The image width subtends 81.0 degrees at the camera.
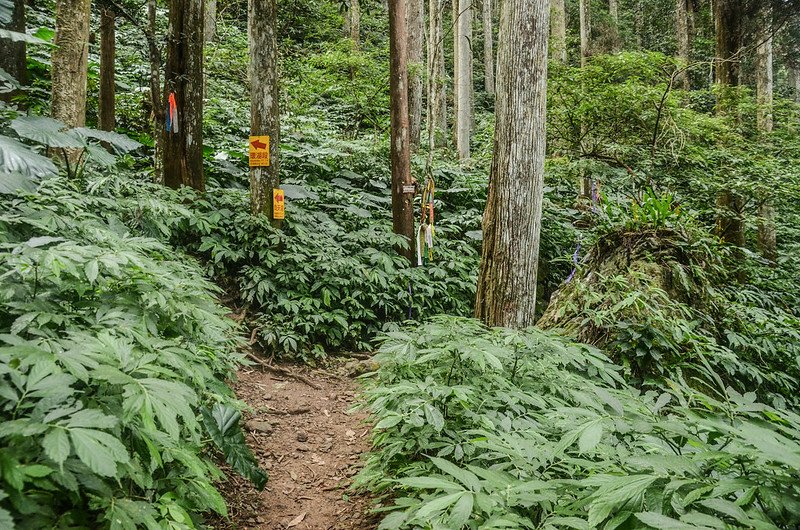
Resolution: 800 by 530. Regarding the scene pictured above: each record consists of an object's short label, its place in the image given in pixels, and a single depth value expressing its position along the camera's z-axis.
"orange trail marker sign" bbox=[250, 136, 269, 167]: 6.21
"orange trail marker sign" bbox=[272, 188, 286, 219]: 6.36
